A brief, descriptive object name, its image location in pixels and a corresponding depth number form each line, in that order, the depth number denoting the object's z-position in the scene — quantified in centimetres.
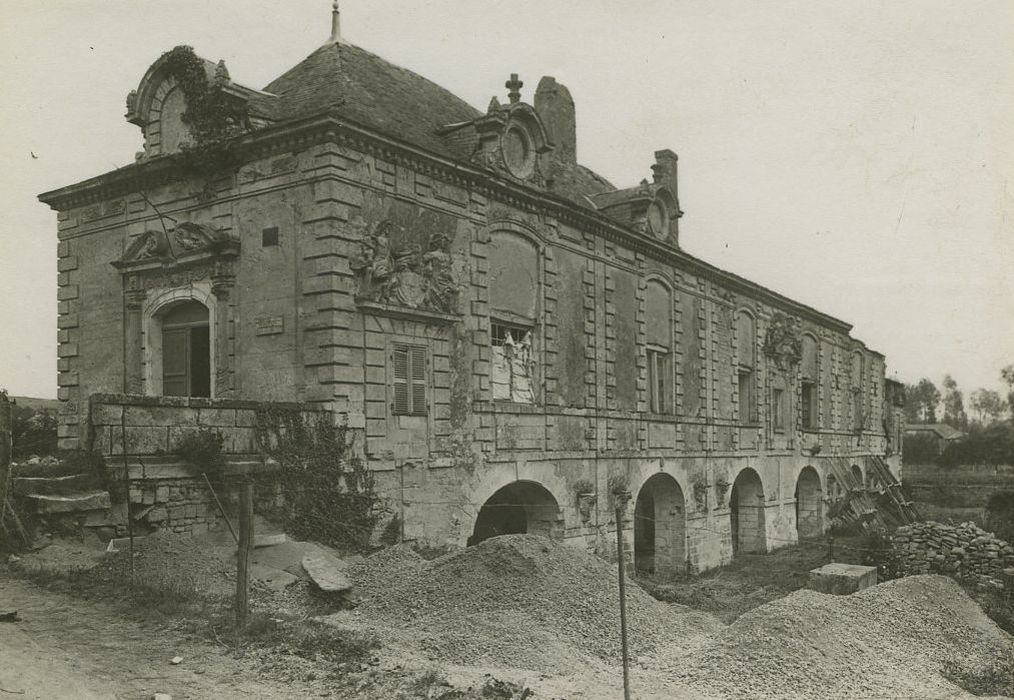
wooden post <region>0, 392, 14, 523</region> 911
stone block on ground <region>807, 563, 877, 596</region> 1389
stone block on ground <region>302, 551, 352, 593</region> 958
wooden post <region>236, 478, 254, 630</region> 823
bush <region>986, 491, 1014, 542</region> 2358
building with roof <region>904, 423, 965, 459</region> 5619
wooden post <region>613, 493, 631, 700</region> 666
